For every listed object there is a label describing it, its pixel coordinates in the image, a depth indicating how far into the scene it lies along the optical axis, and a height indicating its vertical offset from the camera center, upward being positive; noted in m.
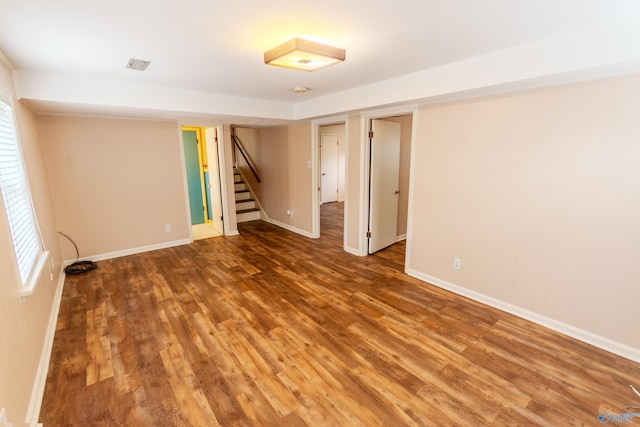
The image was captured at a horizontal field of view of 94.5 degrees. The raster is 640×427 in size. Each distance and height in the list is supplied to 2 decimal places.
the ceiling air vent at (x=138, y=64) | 2.55 +0.84
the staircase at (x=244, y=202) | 6.99 -1.07
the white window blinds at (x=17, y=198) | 2.11 -0.29
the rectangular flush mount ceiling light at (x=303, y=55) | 2.00 +0.71
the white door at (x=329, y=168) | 9.05 -0.37
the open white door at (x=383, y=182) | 4.33 -0.41
